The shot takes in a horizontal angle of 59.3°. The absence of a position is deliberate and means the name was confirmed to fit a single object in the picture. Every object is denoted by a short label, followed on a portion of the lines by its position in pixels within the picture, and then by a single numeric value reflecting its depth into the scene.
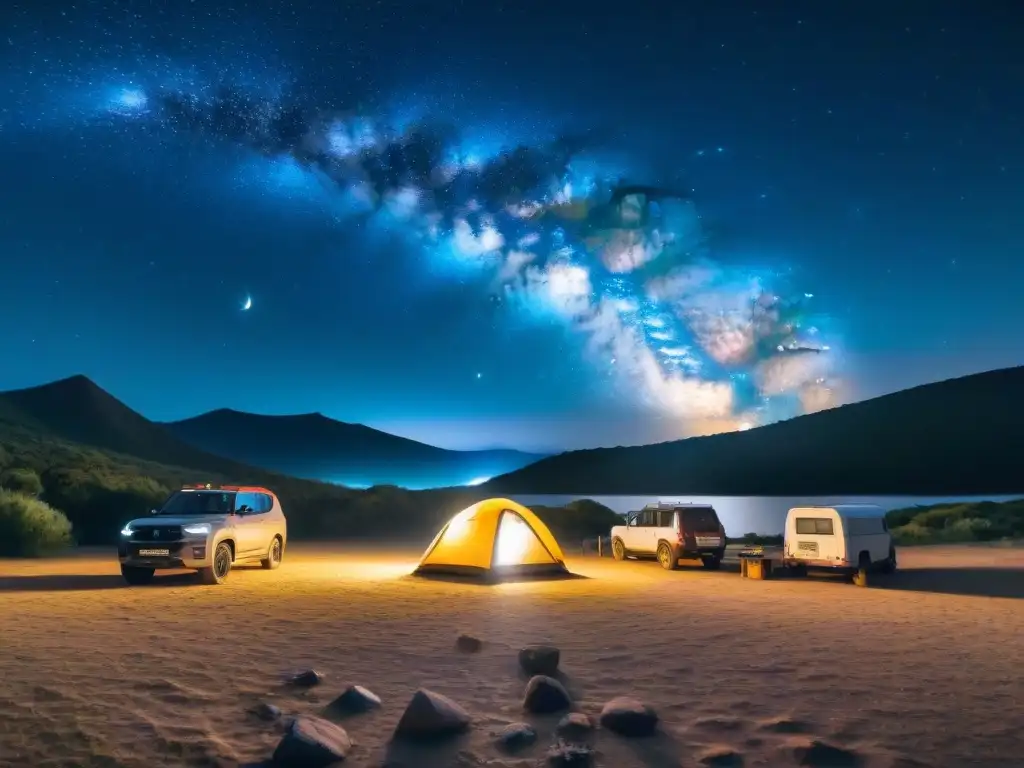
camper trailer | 20.94
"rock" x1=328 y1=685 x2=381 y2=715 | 8.11
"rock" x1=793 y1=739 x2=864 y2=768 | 6.75
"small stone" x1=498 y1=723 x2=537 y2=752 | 7.22
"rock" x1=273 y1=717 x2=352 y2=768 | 6.64
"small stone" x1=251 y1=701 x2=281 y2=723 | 7.86
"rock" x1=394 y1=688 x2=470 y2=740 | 7.41
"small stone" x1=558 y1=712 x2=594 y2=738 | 7.54
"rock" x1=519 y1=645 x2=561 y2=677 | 9.68
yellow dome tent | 20.19
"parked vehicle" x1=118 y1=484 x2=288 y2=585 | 18.53
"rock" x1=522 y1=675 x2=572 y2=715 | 8.24
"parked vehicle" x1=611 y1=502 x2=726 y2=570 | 24.55
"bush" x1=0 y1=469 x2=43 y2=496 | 35.06
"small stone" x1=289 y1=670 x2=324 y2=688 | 9.07
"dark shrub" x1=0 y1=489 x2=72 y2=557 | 27.81
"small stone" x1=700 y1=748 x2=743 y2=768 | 6.80
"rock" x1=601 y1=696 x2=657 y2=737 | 7.54
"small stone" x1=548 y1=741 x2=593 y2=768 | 6.76
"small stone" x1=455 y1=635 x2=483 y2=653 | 11.22
